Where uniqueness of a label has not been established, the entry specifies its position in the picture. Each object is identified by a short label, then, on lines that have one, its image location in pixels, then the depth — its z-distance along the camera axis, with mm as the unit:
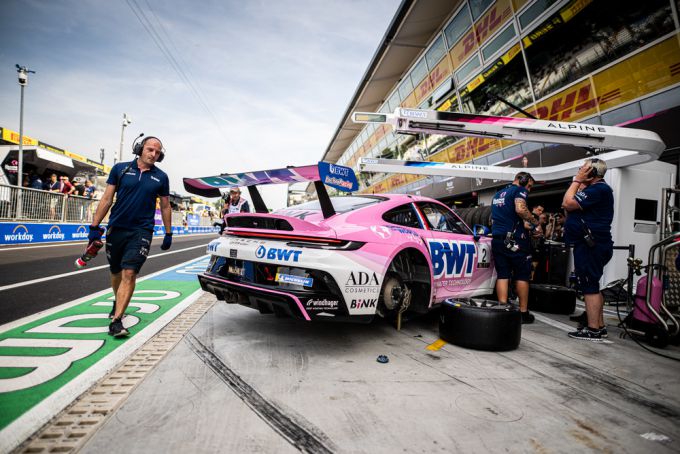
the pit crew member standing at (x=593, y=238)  3678
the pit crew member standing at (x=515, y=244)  4250
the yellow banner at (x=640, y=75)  6258
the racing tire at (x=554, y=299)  5004
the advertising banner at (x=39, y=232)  9848
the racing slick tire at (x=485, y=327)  3111
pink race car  2664
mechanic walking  3062
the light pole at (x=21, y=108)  16094
